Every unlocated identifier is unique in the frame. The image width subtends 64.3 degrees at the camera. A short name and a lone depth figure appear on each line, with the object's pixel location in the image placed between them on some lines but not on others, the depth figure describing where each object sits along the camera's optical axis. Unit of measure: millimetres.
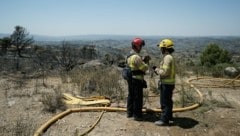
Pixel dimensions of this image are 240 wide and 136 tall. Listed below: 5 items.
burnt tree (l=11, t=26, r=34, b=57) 16244
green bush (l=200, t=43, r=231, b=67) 13711
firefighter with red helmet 3946
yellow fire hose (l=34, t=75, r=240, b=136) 3706
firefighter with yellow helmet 3785
